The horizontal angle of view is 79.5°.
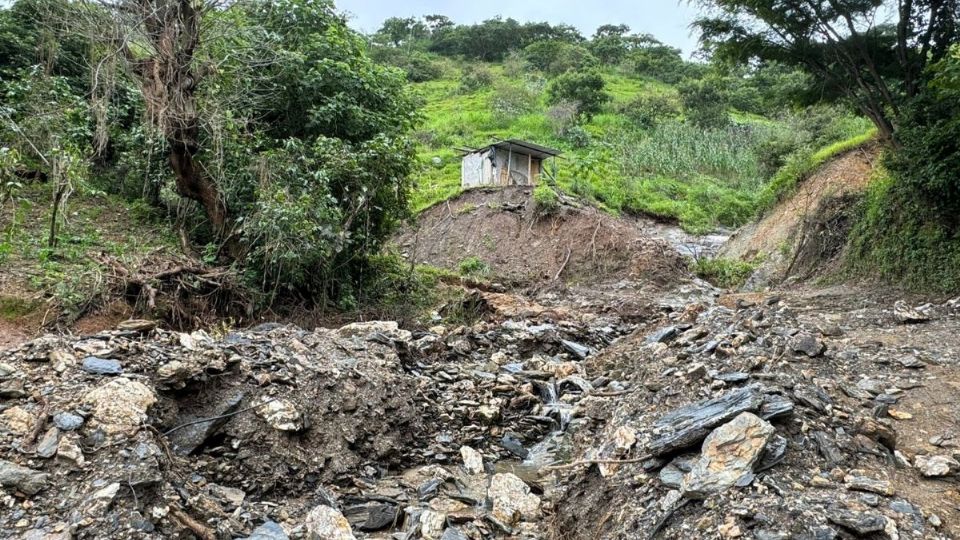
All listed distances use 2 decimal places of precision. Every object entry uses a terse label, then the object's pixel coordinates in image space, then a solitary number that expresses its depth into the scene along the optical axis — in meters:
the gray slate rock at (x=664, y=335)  7.34
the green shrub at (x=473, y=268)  15.65
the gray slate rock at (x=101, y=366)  4.17
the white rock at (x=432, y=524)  3.71
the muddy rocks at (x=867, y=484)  3.09
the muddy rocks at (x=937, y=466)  3.31
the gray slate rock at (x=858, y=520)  2.77
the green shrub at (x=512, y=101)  32.34
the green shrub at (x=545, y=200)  17.17
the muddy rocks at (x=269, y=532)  3.50
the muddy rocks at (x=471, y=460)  4.95
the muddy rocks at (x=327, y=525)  3.54
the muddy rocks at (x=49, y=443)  3.36
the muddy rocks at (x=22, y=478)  3.15
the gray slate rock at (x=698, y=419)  3.70
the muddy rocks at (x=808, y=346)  5.09
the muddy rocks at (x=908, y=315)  6.55
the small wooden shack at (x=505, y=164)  20.28
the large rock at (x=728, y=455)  3.22
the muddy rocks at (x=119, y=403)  3.64
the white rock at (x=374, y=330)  6.86
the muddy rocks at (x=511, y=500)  4.02
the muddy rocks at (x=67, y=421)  3.52
